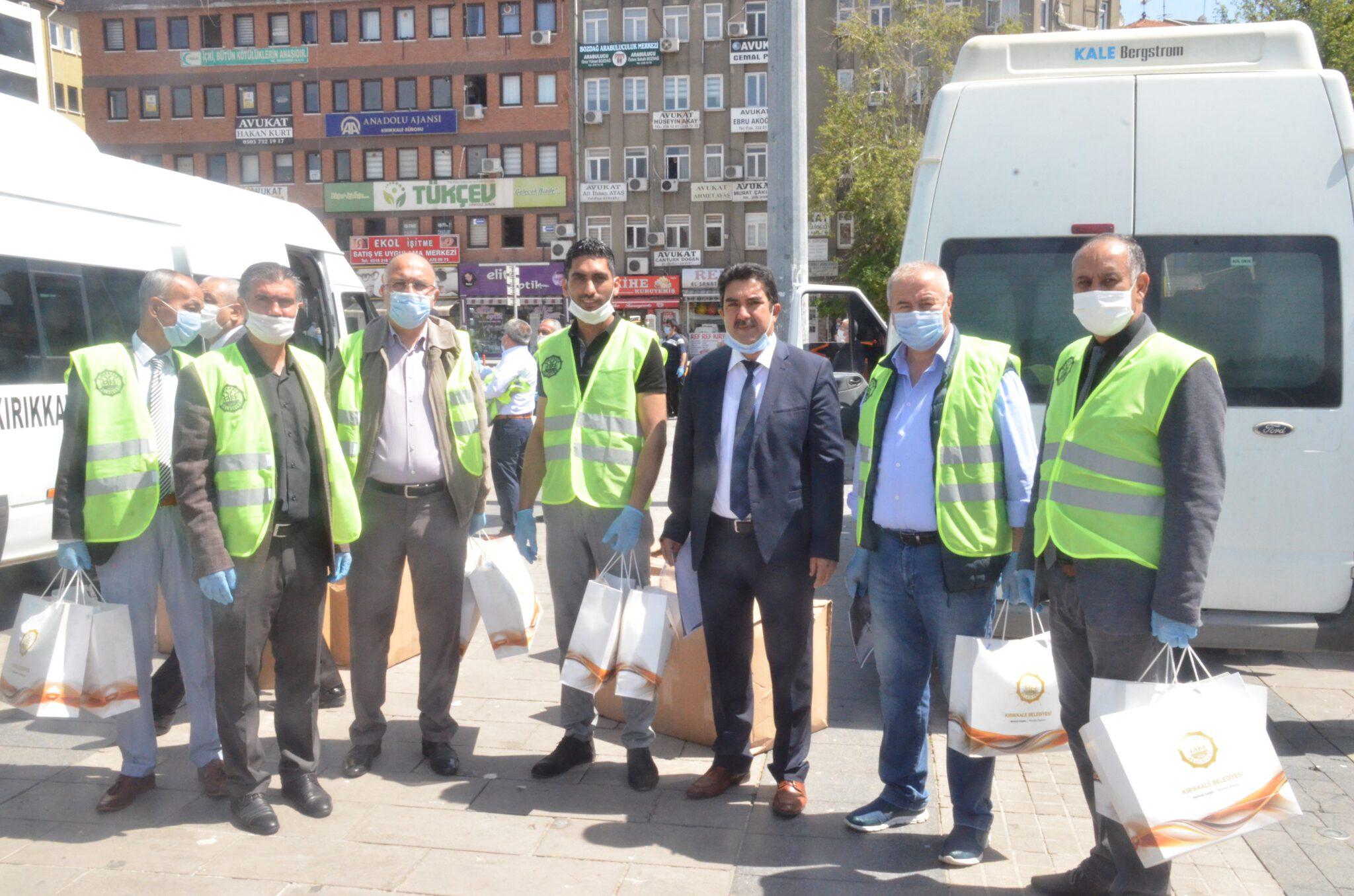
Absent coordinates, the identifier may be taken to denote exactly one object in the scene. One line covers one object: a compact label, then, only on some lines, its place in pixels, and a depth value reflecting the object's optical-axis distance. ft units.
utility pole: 27.91
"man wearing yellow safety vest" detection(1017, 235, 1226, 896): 10.57
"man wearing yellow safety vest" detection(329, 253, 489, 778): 15.05
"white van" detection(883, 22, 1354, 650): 16.78
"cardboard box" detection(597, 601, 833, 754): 15.93
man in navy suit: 13.57
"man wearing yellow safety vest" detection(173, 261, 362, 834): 13.29
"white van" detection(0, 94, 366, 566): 23.25
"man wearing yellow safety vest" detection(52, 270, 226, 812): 13.93
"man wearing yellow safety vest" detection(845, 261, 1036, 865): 12.46
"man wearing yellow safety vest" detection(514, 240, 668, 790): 14.87
